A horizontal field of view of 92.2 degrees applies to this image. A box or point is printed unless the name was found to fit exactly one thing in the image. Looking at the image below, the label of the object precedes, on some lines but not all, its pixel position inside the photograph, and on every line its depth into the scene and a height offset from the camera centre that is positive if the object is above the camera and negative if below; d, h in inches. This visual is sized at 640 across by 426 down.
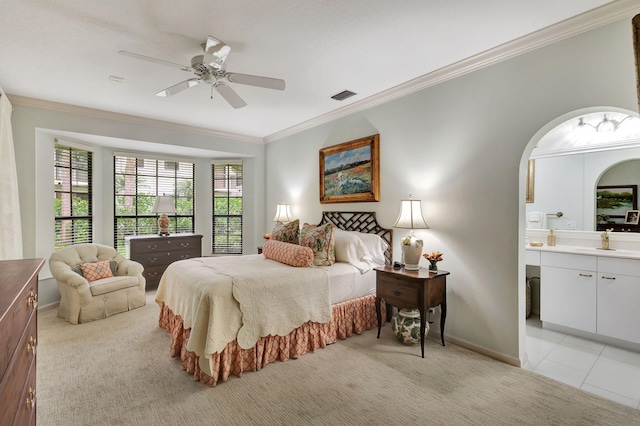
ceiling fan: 96.0 +49.2
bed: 97.4 -36.4
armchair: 148.6 -37.3
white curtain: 132.4 +8.7
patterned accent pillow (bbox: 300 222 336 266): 135.8 -14.4
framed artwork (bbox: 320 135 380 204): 160.7 +22.5
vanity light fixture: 129.9 +37.0
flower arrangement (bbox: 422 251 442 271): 122.6 -19.1
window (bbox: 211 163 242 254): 257.9 +1.7
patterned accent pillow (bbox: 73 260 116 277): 164.9 -32.5
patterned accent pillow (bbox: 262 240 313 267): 128.6 -18.6
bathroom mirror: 131.0 +20.3
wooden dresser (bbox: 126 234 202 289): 202.7 -27.4
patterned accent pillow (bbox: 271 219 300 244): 150.8 -11.0
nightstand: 113.7 -30.5
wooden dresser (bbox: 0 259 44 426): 35.6 -18.4
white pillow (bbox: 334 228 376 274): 141.9 -19.3
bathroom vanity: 116.8 -32.7
